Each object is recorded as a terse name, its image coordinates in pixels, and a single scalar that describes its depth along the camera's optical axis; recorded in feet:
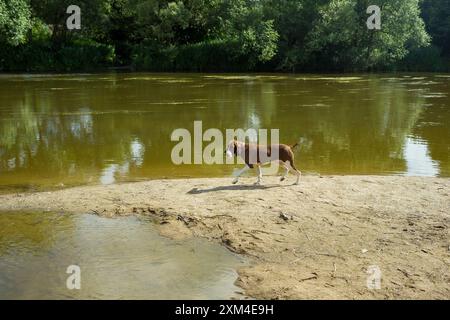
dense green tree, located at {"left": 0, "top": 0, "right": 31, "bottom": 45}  116.37
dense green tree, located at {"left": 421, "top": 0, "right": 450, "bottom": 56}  172.14
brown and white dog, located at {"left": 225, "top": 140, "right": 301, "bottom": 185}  31.63
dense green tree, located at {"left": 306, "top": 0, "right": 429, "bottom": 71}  147.13
